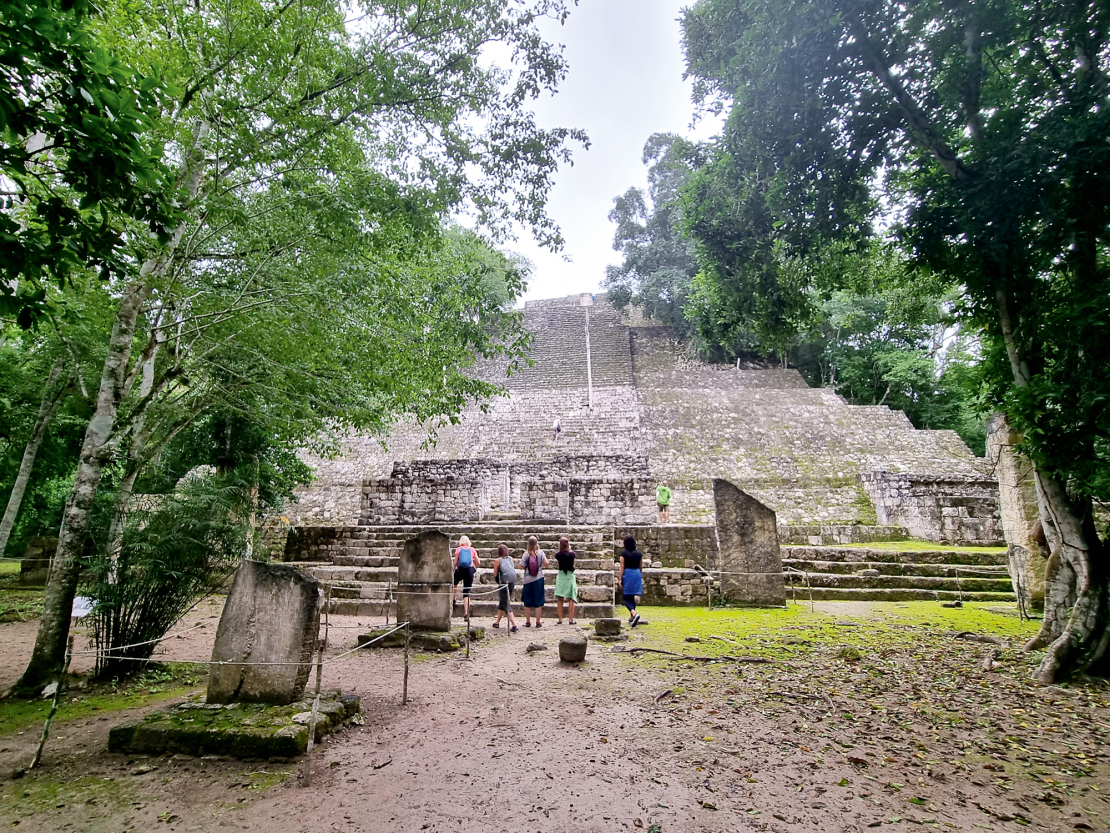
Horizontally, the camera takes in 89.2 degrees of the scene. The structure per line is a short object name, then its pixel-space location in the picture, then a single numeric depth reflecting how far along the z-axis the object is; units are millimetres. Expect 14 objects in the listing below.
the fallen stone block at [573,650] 6352
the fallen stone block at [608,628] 7680
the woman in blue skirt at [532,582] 8805
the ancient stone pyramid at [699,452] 15453
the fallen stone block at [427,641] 7133
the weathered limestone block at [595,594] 9711
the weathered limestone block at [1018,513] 8203
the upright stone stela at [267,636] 4430
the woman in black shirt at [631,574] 8578
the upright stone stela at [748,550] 9859
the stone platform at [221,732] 3773
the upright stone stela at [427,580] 7512
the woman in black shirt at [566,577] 8688
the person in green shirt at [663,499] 14609
